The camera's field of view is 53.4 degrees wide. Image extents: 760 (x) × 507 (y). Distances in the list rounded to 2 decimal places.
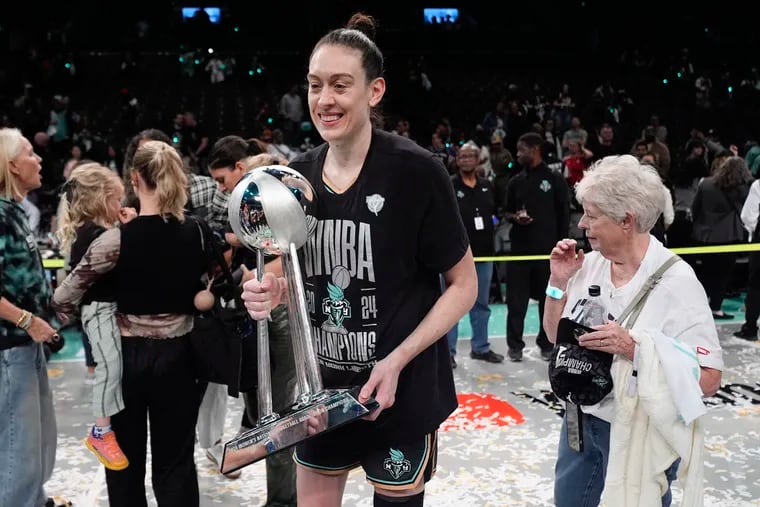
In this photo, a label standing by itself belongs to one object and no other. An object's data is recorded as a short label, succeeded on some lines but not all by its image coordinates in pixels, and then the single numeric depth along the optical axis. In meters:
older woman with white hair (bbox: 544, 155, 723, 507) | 2.08
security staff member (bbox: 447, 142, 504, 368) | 5.85
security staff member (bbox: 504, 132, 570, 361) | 5.97
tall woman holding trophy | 1.82
